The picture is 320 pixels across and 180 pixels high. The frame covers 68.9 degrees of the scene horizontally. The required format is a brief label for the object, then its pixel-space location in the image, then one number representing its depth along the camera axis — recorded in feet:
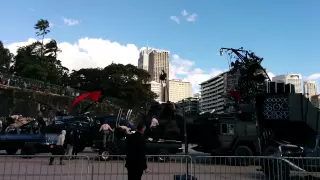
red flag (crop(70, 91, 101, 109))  49.70
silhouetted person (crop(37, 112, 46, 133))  41.63
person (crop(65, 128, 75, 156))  34.84
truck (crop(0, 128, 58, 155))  36.91
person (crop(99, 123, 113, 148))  36.78
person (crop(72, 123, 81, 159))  39.56
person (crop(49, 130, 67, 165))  34.55
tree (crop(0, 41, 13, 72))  158.24
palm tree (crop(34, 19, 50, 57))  143.99
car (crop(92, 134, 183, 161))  35.42
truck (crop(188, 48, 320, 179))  36.44
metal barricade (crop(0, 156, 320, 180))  19.54
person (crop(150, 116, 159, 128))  38.10
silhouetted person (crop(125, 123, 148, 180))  15.57
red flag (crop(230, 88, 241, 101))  50.31
